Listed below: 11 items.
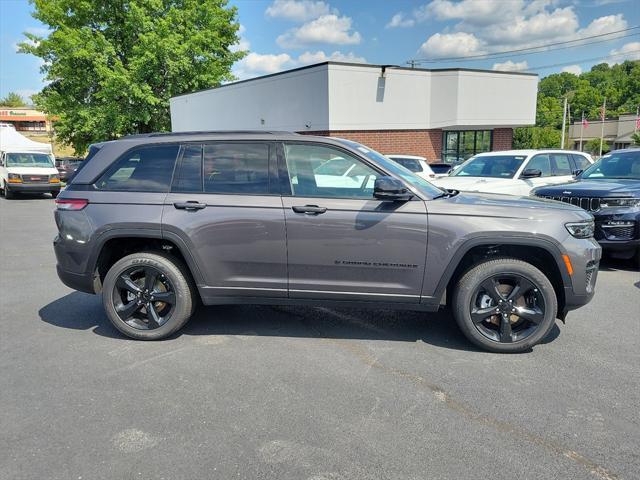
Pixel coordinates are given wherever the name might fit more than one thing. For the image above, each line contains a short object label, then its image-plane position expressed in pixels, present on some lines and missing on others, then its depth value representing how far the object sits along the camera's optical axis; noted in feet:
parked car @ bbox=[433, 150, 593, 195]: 30.63
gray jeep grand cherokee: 13.07
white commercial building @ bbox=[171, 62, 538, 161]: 60.80
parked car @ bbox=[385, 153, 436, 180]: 42.55
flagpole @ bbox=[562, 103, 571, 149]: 279.18
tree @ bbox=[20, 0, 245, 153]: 86.72
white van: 62.03
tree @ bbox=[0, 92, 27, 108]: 391.18
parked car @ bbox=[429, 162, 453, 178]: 58.32
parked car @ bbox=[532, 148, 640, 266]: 22.00
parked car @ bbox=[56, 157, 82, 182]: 81.71
